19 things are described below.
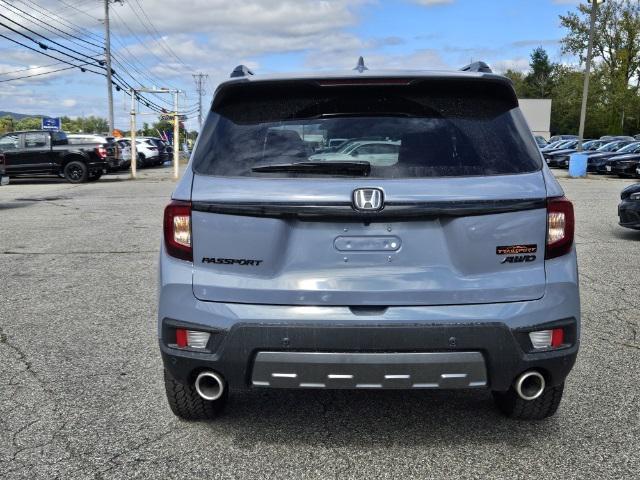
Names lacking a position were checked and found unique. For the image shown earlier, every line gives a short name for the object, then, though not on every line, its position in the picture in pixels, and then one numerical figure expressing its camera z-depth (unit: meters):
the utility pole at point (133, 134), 27.61
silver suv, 2.88
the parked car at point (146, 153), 35.88
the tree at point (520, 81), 110.97
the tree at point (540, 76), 112.06
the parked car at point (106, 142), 25.25
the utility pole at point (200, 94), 95.91
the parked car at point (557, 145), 38.99
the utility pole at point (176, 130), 26.65
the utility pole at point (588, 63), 27.94
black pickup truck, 24.17
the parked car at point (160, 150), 37.78
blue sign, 50.35
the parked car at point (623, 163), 26.45
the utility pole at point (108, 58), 47.84
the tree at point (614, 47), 60.12
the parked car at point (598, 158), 29.28
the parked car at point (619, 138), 39.73
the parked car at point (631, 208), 10.19
